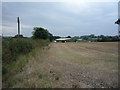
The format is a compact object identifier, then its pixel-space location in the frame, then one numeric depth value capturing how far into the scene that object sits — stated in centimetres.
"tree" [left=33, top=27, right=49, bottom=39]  3248
